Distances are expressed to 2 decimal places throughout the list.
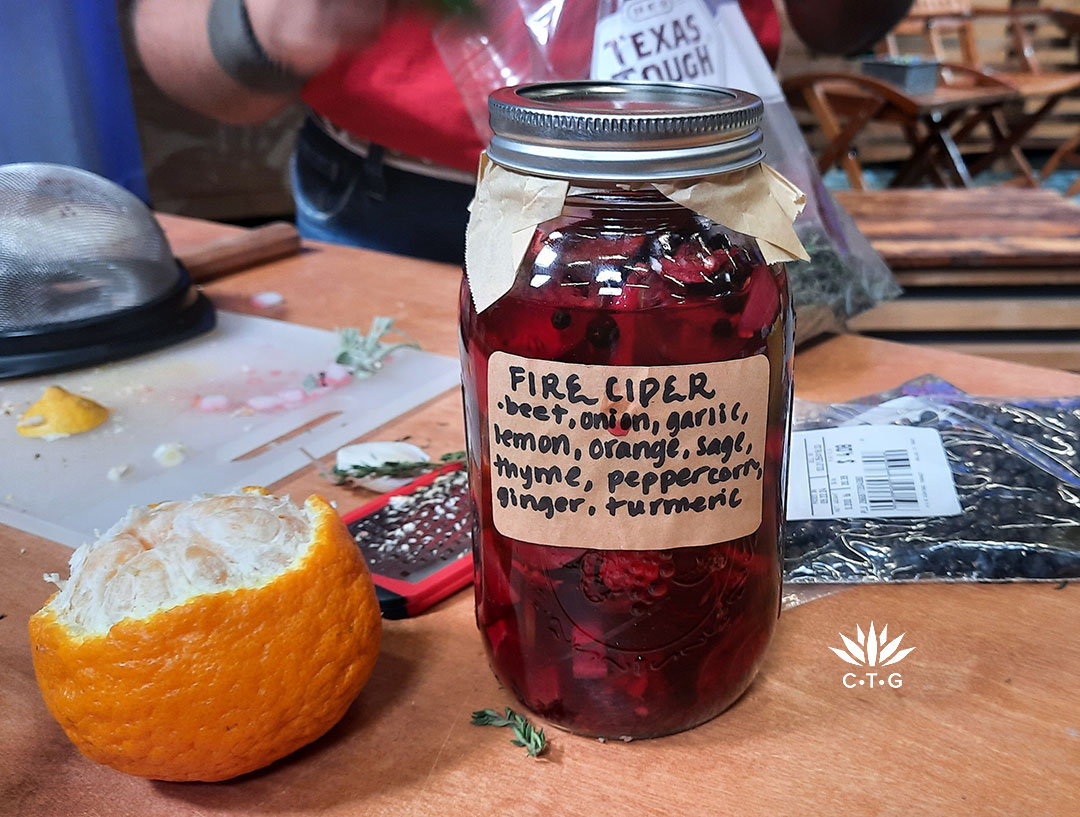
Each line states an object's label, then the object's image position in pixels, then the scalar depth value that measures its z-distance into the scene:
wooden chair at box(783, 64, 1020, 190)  3.65
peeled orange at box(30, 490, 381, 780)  0.42
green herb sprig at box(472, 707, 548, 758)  0.48
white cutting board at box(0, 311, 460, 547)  0.75
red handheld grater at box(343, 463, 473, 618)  0.59
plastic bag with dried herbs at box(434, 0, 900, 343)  0.88
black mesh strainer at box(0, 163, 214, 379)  0.97
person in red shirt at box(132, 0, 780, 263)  1.12
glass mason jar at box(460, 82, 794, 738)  0.42
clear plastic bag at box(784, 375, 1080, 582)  0.61
